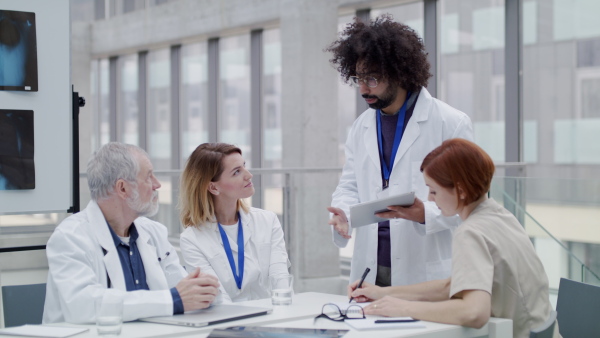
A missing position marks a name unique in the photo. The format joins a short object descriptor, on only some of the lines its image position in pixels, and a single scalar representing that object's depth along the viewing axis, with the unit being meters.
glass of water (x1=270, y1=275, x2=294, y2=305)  2.47
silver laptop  2.13
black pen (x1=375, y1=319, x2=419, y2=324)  2.16
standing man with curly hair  2.96
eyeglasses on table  2.25
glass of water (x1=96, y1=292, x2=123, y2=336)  1.97
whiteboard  3.42
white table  2.03
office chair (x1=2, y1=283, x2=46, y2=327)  2.65
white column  8.23
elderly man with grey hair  2.23
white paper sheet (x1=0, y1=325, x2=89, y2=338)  2.00
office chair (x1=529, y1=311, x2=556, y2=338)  2.01
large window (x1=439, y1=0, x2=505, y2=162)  7.24
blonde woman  3.10
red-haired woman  2.12
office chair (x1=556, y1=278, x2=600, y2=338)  2.64
